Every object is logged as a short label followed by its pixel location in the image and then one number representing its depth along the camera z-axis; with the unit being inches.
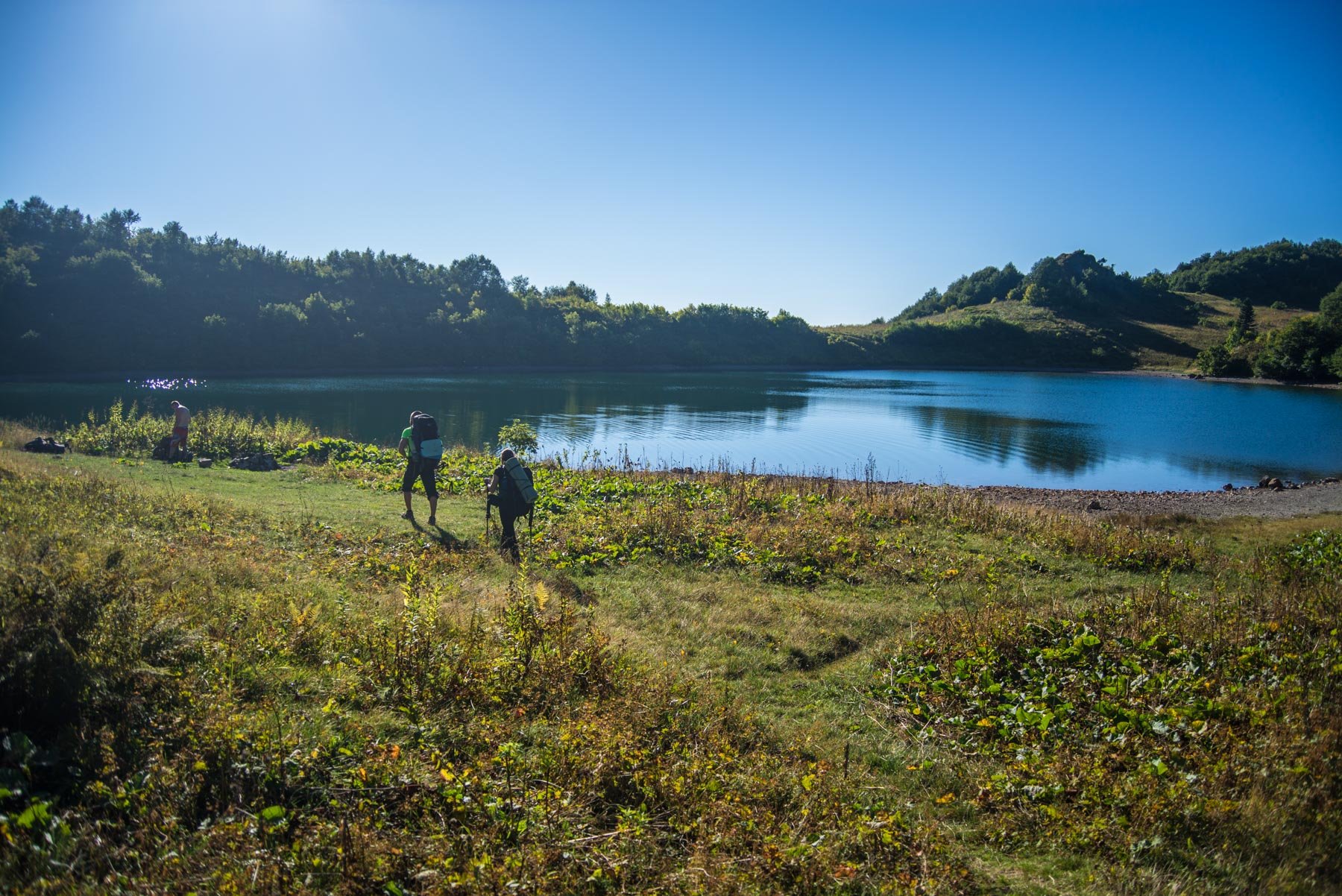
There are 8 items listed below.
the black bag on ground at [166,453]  741.9
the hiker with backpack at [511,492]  418.0
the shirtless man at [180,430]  747.4
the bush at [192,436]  774.5
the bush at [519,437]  821.2
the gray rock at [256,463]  734.5
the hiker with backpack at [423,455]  489.4
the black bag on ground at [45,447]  699.4
